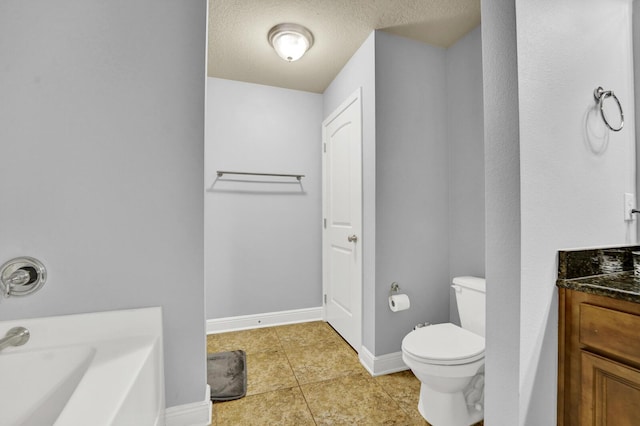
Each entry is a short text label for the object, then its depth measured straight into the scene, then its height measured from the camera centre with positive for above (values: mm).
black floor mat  1741 -1084
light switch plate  1262 +33
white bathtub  860 -524
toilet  1317 -728
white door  2223 -49
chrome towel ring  1180 +481
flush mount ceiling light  2014 +1270
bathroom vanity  880 -437
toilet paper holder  2006 -525
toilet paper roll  1931 -603
